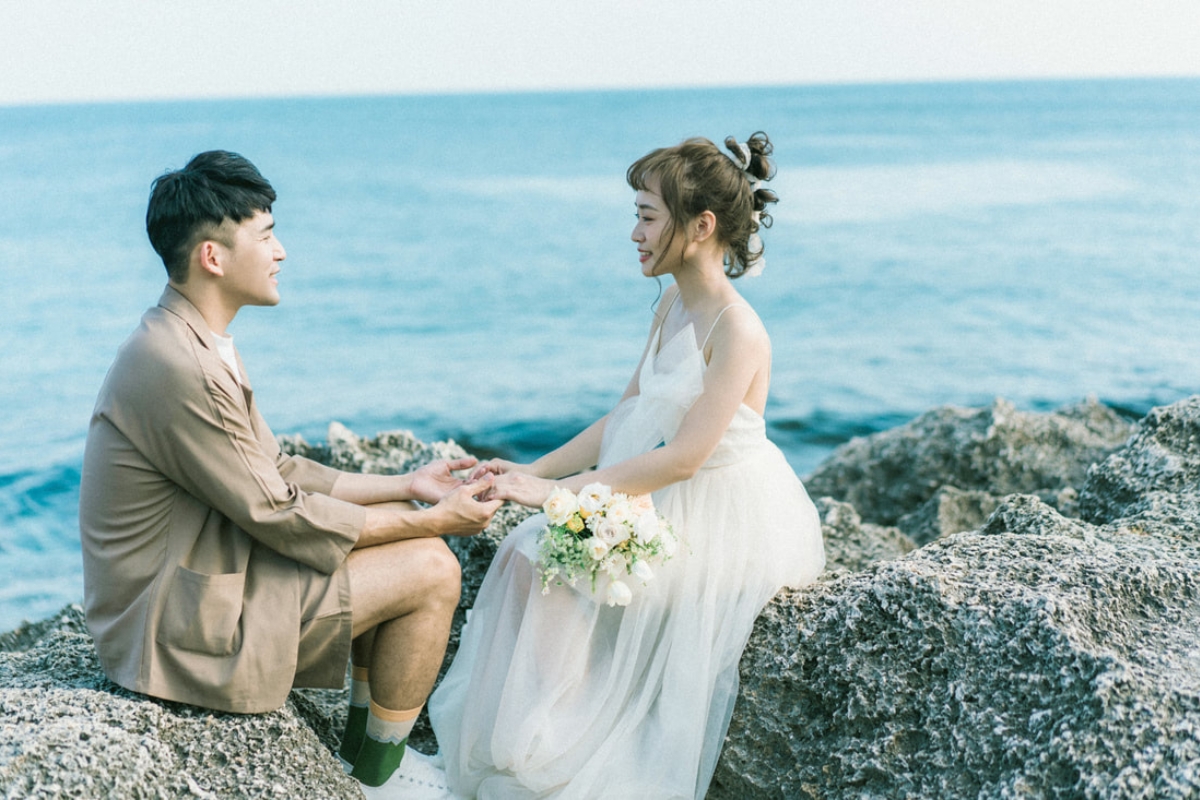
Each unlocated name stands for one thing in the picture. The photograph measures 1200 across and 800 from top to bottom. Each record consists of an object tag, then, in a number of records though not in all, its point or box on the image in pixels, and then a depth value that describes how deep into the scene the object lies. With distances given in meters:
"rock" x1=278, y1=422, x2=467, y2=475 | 5.87
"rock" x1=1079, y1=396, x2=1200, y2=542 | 4.55
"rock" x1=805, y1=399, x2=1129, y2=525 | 7.57
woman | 3.83
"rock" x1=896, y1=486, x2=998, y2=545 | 6.69
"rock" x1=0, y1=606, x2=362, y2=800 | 3.09
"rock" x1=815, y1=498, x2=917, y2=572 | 5.62
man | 3.47
